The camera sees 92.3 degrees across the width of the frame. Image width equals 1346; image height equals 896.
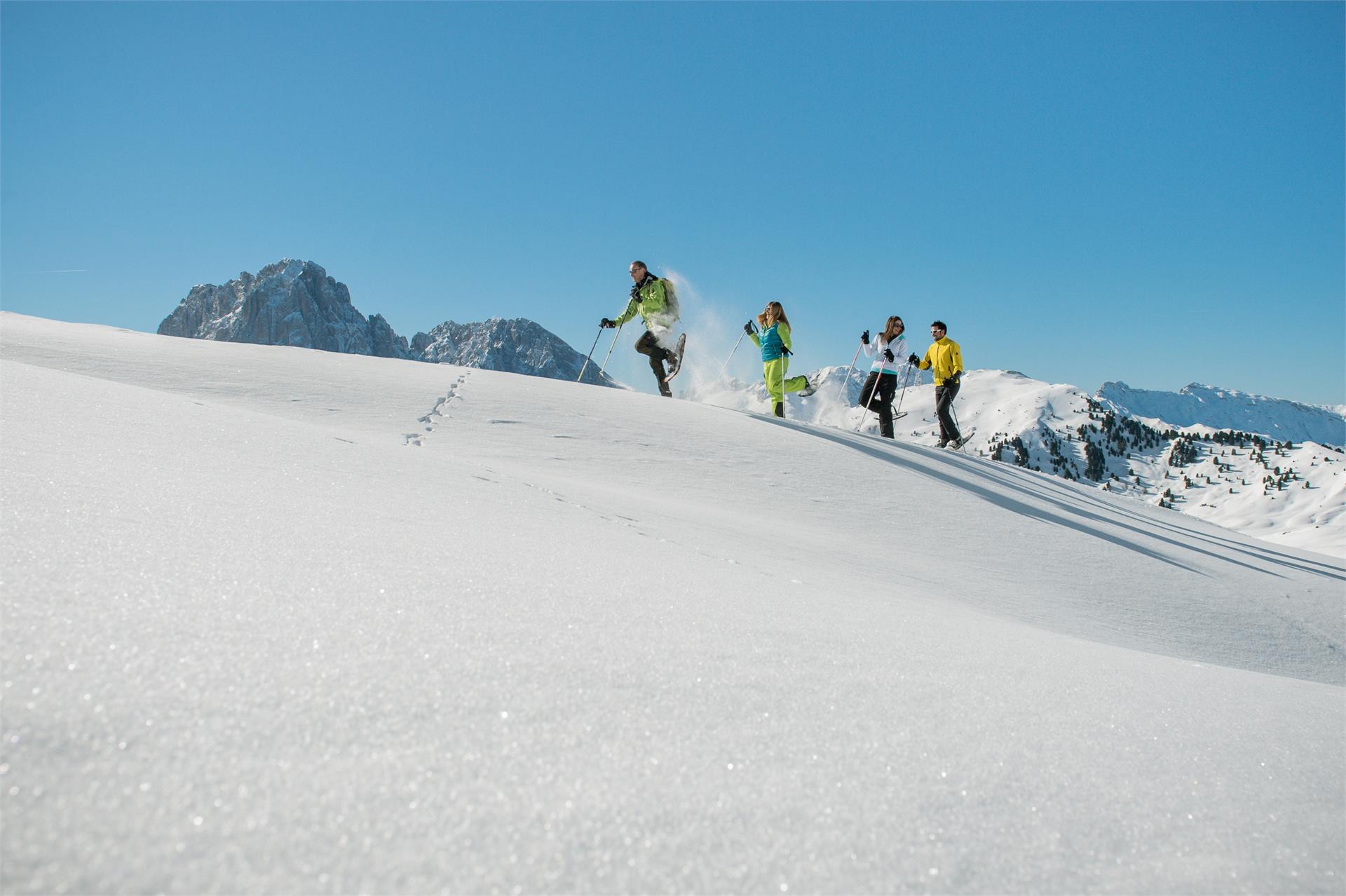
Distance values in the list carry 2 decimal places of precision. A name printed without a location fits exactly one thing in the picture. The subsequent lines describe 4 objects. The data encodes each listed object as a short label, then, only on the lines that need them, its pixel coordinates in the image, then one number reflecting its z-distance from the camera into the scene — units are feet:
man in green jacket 35.78
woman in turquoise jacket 37.04
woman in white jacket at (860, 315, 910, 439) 39.55
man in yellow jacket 38.70
